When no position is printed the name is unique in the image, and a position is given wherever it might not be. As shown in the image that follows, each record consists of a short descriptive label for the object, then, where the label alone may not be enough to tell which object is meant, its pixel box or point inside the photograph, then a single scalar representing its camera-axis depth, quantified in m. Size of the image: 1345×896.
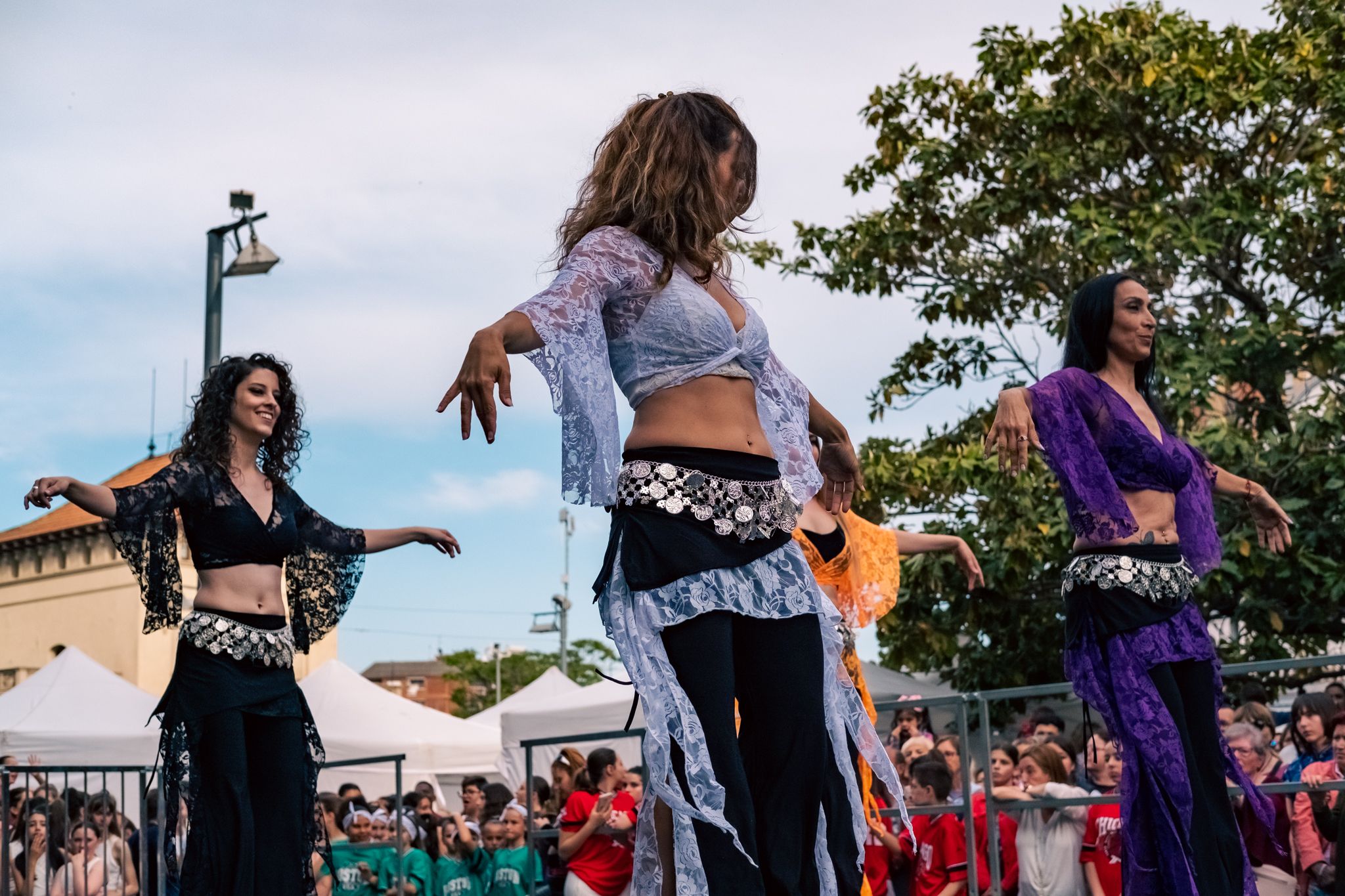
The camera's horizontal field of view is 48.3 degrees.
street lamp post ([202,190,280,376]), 11.22
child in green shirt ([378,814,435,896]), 9.56
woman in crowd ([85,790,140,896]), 7.58
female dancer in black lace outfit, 5.29
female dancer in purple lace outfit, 4.45
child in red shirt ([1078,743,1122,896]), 6.09
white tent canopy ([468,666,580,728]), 15.60
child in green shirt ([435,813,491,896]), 9.98
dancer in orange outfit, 5.92
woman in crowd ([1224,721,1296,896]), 5.76
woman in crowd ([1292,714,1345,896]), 5.70
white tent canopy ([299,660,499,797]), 16.44
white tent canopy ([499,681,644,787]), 14.23
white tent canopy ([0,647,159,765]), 16.25
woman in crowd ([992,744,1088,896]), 6.30
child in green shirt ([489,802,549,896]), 9.79
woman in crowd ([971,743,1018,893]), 6.67
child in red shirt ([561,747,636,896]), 7.45
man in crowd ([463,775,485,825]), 11.54
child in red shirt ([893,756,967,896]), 6.82
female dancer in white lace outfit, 2.85
